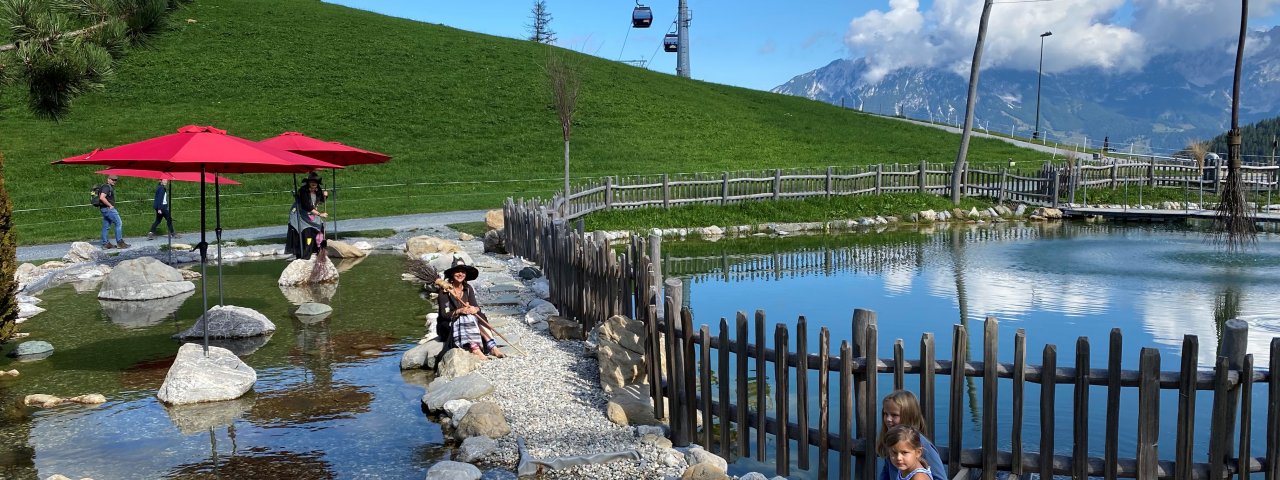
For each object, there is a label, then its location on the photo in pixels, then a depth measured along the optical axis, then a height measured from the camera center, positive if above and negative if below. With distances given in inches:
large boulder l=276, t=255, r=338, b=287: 605.3 -56.6
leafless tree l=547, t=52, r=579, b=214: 891.4 +96.2
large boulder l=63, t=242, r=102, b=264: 715.4 -53.5
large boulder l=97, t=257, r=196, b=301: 549.6 -58.1
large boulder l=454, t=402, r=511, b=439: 287.6 -72.8
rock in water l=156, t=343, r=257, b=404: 338.3 -70.8
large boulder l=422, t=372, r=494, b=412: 320.5 -70.6
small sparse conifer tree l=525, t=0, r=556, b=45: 4397.1 +762.1
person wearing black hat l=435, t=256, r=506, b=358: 378.3 -51.3
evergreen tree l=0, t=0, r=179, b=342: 410.0 +58.4
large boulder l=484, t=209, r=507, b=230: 831.7 -30.8
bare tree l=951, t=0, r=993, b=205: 1132.5 +94.4
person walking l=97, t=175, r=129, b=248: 773.3 -22.5
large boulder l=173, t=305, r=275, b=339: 443.5 -66.3
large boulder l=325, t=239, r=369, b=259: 730.8 -50.1
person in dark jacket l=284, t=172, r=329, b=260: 680.4 -25.8
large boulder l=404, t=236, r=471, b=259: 708.7 -46.2
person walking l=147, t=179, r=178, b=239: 807.7 -15.0
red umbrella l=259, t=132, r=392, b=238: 660.2 +25.0
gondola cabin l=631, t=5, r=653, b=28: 2352.1 +422.8
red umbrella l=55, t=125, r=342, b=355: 381.7 +12.9
